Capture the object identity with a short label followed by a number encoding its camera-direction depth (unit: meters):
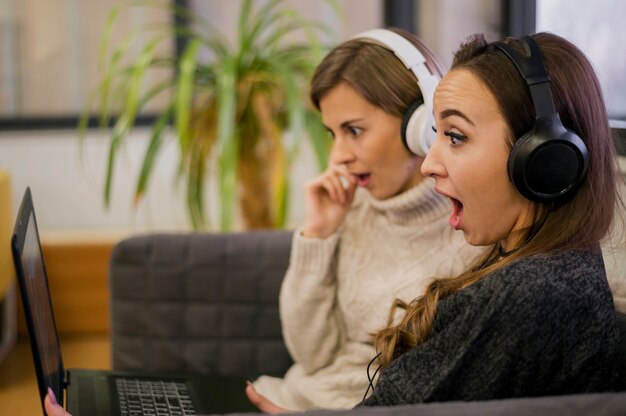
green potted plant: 2.50
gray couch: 1.78
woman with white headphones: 1.46
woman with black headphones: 0.92
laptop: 1.09
